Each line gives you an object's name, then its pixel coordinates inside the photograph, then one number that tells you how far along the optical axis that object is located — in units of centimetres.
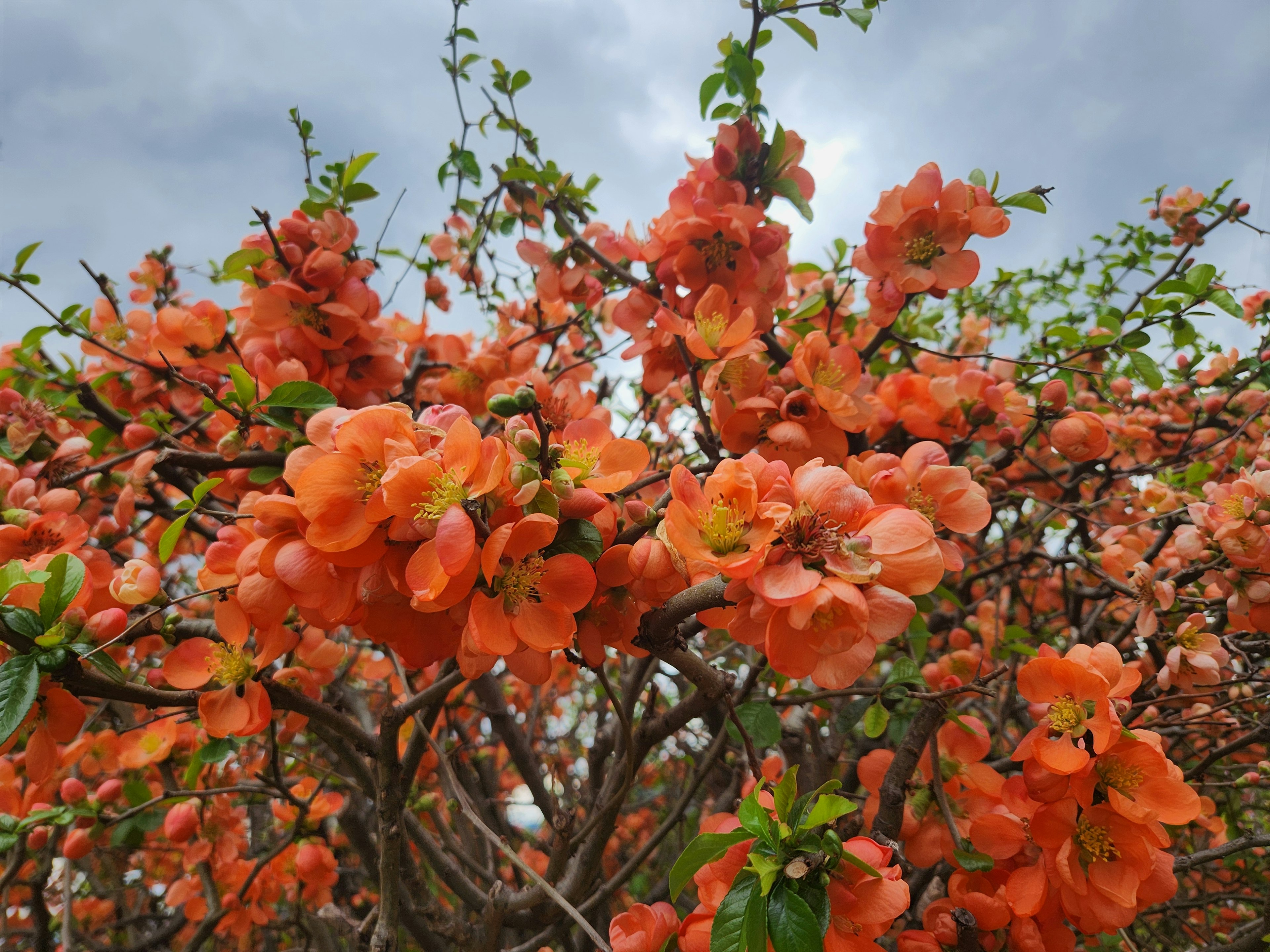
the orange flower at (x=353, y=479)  28
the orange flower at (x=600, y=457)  30
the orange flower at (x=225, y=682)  35
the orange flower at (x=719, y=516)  27
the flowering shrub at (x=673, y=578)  28
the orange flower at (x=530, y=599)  27
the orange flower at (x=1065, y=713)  32
